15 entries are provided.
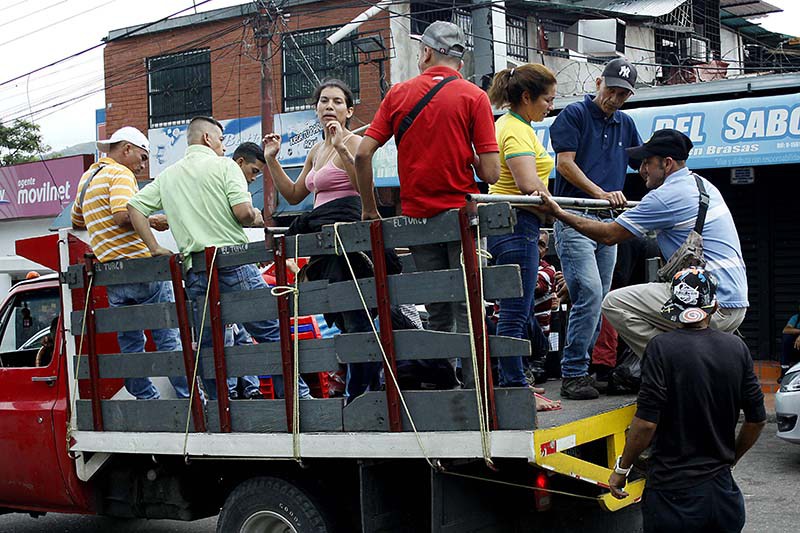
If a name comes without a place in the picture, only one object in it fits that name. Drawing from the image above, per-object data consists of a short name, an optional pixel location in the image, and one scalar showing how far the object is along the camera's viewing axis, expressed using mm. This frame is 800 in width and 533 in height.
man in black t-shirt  3883
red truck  4016
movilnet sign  22766
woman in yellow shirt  4781
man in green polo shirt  5141
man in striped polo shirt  5355
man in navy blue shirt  5141
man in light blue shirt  4641
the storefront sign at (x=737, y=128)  11742
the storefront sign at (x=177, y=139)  19422
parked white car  8141
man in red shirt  4324
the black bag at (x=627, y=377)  5055
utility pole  16562
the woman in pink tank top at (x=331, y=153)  4906
